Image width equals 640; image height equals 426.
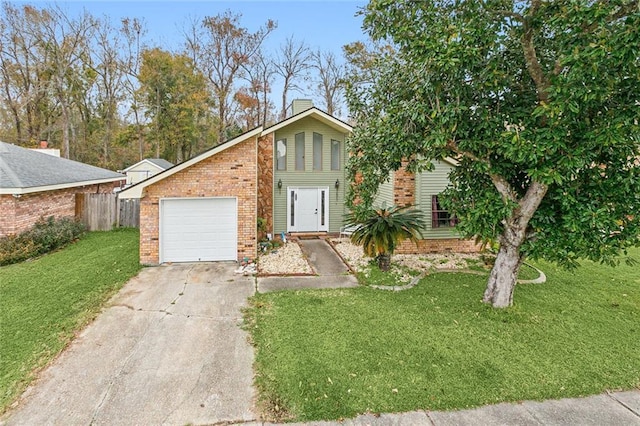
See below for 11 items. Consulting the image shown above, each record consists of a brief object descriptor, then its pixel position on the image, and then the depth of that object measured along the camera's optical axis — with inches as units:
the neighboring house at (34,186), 381.4
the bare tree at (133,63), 1055.6
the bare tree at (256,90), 1083.9
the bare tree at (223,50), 1047.0
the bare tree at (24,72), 913.5
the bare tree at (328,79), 1066.7
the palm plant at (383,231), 322.3
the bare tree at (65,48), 951.2
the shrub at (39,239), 367.6
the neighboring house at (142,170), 992.2
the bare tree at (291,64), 1075.9
